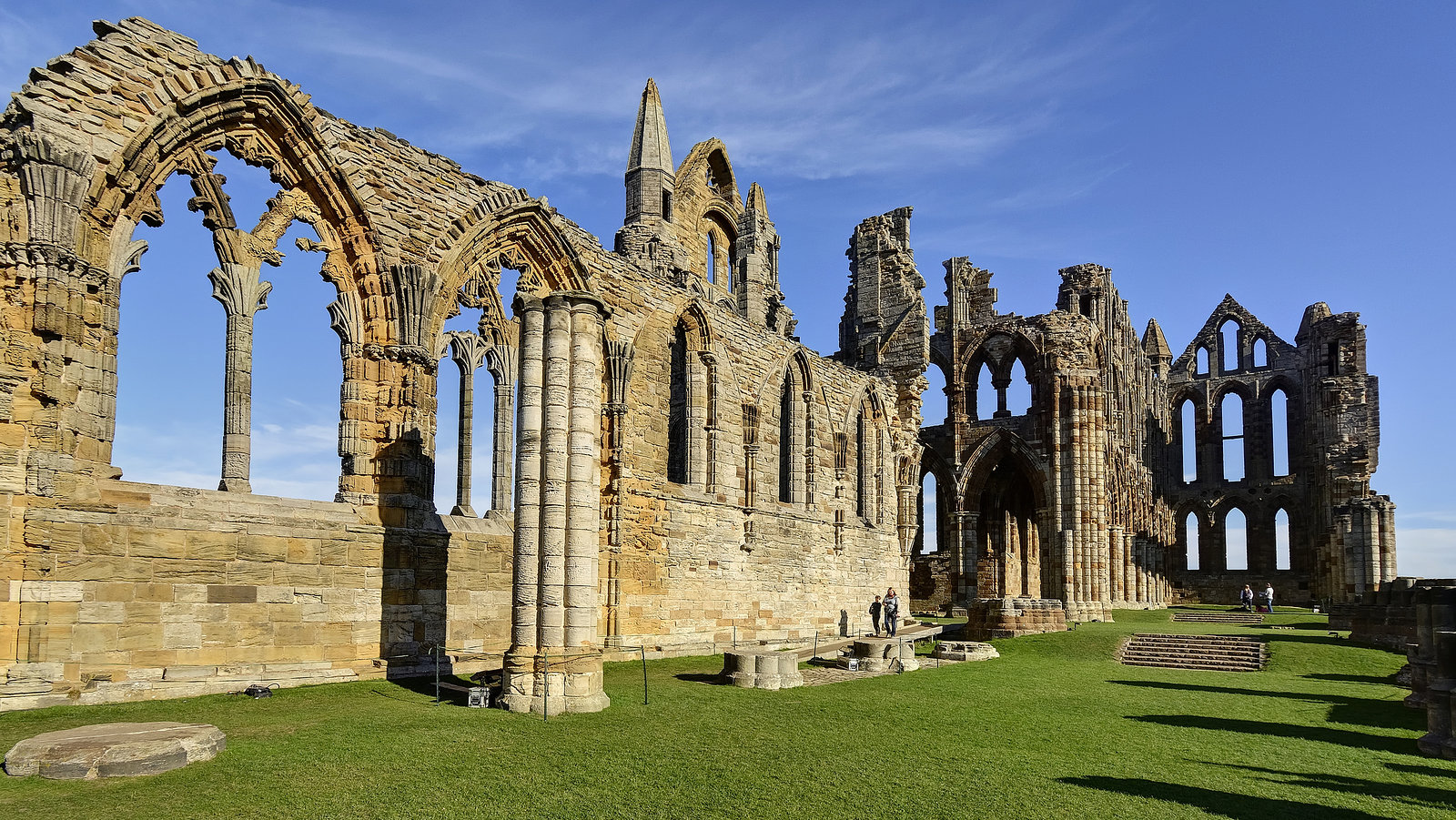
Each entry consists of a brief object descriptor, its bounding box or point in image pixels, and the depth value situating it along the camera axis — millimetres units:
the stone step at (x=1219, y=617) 29531
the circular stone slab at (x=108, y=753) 6508
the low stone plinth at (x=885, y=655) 15148
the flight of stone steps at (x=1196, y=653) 18156
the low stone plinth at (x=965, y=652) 17531
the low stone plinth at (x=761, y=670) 12516
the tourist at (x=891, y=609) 21984
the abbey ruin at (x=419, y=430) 9766
